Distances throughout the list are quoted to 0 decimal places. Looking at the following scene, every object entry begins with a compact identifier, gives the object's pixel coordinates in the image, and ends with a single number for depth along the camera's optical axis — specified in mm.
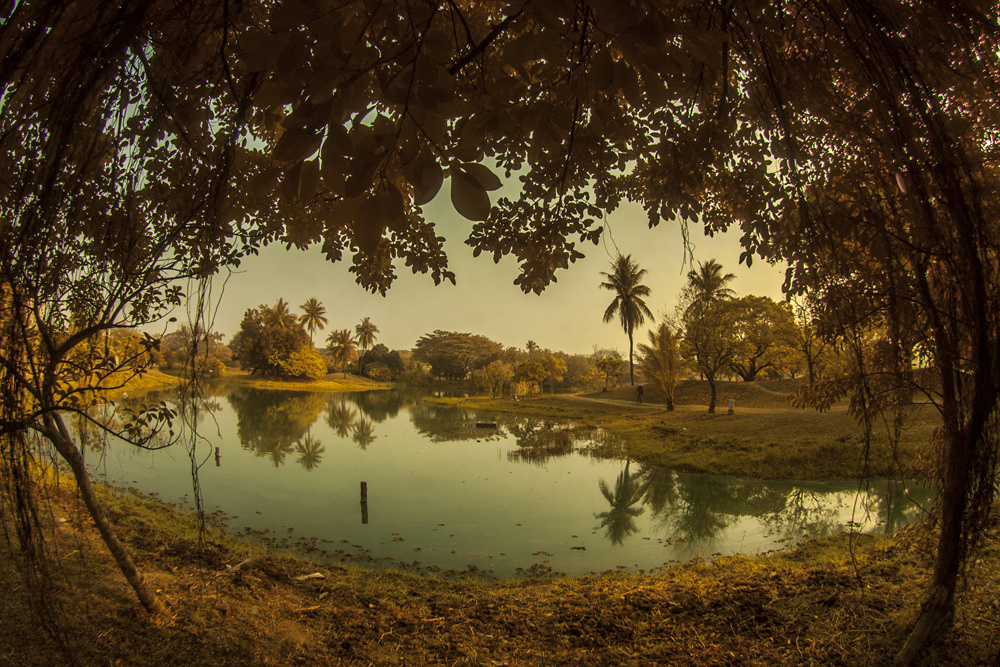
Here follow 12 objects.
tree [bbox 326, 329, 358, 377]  49353
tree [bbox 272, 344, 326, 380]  33594
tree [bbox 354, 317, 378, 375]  48844
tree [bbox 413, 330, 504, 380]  44875
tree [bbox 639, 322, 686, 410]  16391
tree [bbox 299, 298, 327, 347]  39969
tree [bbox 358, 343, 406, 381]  47406
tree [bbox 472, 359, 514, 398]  29672
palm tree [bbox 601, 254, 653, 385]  25141
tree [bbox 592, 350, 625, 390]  25250
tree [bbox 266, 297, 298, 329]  33469
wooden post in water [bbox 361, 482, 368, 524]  6789
